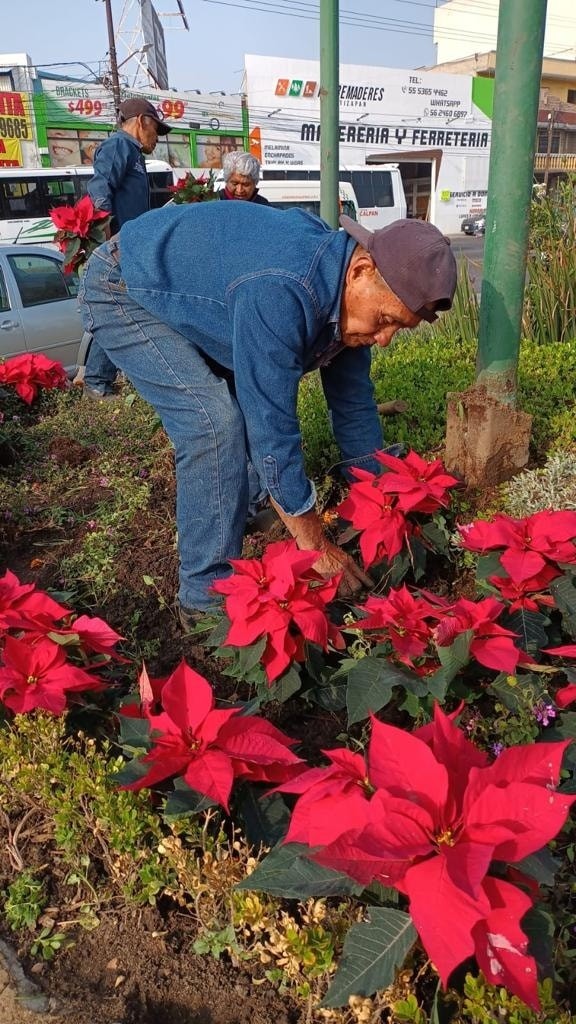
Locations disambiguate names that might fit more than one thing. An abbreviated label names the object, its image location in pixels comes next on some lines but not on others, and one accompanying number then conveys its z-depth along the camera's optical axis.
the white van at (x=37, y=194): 15.13
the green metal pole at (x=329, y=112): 4.58
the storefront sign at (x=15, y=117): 24.22
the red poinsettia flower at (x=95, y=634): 1.69
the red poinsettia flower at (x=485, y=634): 1.48
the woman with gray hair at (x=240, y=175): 5.02
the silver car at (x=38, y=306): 7.04
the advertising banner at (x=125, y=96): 25.39
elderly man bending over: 1.91
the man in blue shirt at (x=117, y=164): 5.04
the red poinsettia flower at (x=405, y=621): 1.55
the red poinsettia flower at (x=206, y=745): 1.27
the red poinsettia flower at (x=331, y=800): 1.01
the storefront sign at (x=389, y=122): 29.81
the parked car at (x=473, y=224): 32.11
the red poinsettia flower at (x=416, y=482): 2.08
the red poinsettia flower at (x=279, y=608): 1.57
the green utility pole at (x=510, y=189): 2.47
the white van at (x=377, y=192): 22.31
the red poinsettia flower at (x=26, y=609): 1.66
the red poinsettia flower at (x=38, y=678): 1.51
